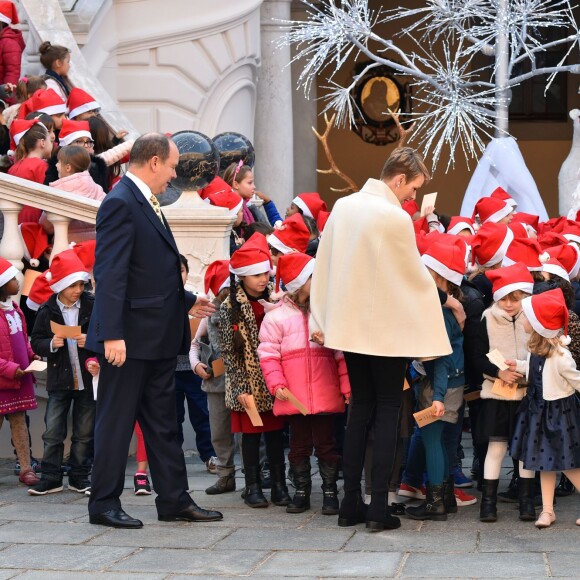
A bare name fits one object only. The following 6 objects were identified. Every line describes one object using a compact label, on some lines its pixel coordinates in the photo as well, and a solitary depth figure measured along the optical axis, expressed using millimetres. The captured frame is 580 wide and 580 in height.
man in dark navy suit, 7012
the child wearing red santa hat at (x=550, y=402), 7059
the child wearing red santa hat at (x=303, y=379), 7469
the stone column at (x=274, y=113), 17750
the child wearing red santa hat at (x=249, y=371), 7723
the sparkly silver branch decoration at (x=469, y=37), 12578
